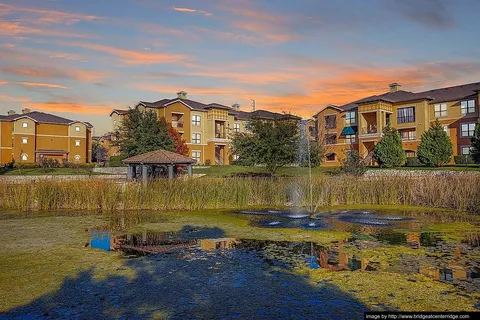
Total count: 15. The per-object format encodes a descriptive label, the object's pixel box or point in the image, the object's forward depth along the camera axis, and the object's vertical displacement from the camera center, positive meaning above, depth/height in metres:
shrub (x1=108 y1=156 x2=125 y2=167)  38.32 +0.49
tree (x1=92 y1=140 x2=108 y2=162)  63.59 +2.36
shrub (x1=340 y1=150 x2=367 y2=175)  24.52 +0.02
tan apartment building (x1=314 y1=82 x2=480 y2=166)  40.62 +5.20
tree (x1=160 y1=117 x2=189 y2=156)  33.01 +2.03
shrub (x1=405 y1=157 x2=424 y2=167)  35.39 +0.26
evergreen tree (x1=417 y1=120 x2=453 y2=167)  31.52 +1.30
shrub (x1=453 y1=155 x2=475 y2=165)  35.03 +0.42
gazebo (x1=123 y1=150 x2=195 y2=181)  22.62 +0.37
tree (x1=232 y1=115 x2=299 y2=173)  22.12 +1.25
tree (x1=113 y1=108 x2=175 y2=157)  29.48 +2.38
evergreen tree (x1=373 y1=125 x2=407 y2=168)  33.16 +1.15
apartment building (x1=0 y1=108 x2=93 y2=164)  52.09 +3.96
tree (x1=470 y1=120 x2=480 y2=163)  28.14 +1.35
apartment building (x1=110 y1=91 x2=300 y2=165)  46.78 +5.20
